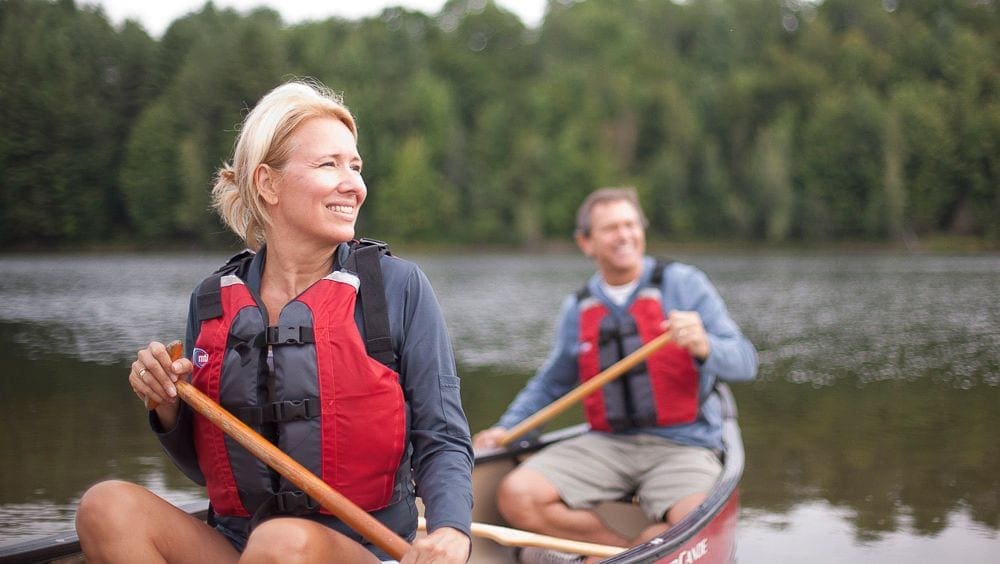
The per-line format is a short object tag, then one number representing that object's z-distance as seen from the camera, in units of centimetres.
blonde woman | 164
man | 314
